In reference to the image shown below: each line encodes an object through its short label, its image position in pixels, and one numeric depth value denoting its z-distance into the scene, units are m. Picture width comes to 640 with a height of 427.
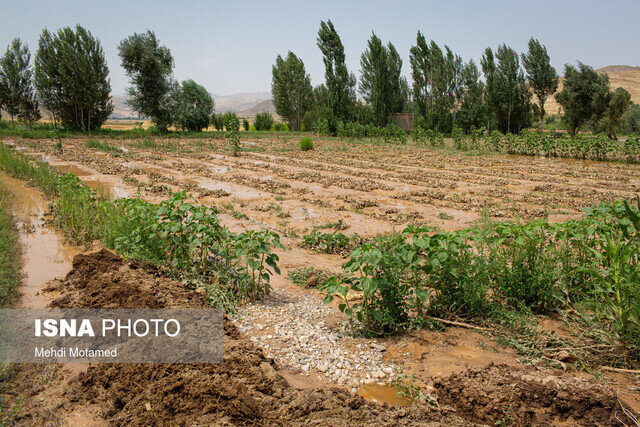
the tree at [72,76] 29.08
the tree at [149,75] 29.61
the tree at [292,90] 37.25
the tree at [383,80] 31.34
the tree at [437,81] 30.64
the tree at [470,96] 30.91
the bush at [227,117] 37.62
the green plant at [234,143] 17.70
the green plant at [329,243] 5.43
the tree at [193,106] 32.62
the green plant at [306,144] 19.48
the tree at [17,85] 31.08
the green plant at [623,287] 2.62
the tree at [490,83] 29.43
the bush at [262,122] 39.53
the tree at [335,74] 30.97
